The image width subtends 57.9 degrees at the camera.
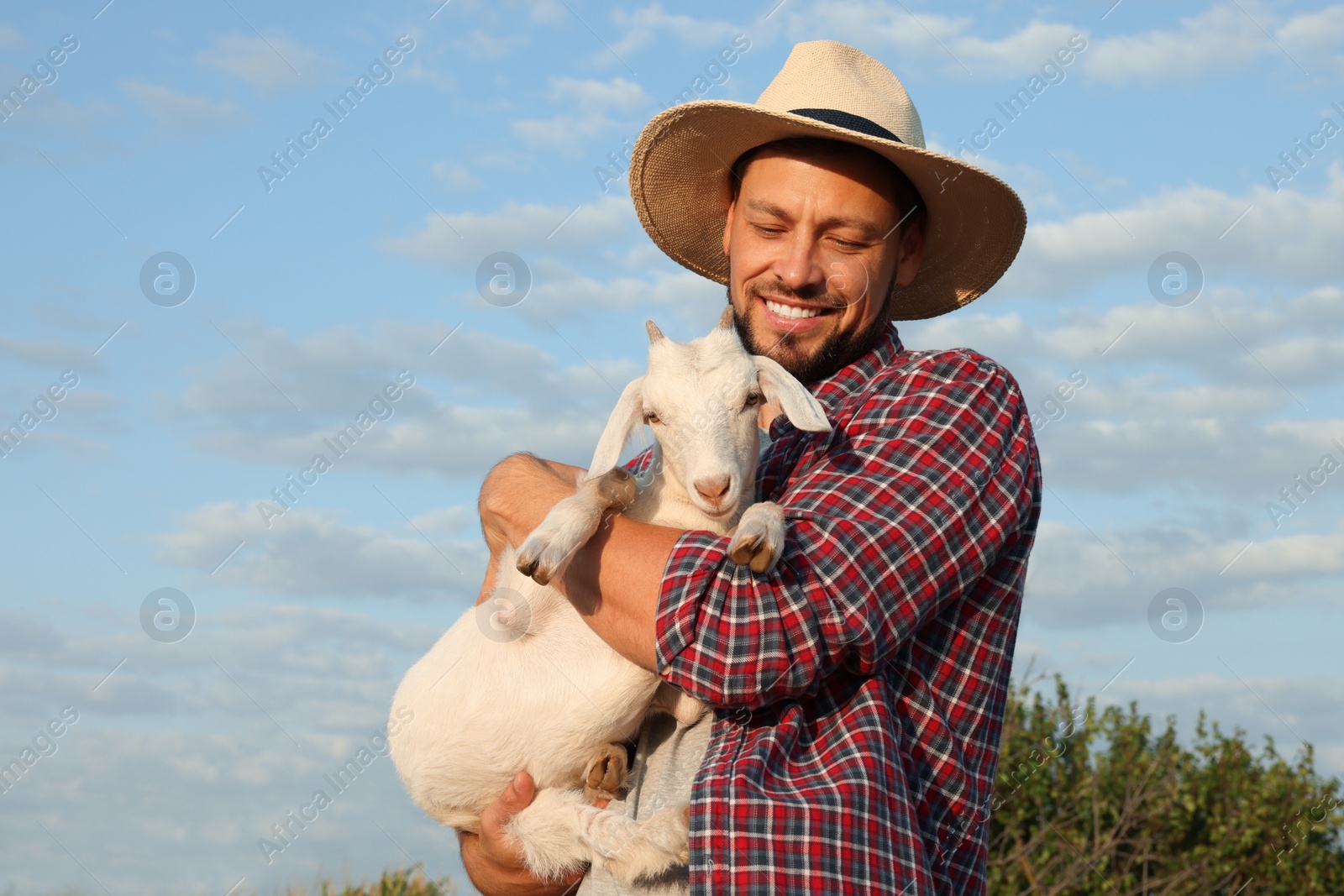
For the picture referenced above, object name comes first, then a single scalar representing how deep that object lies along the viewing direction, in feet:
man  7.92
